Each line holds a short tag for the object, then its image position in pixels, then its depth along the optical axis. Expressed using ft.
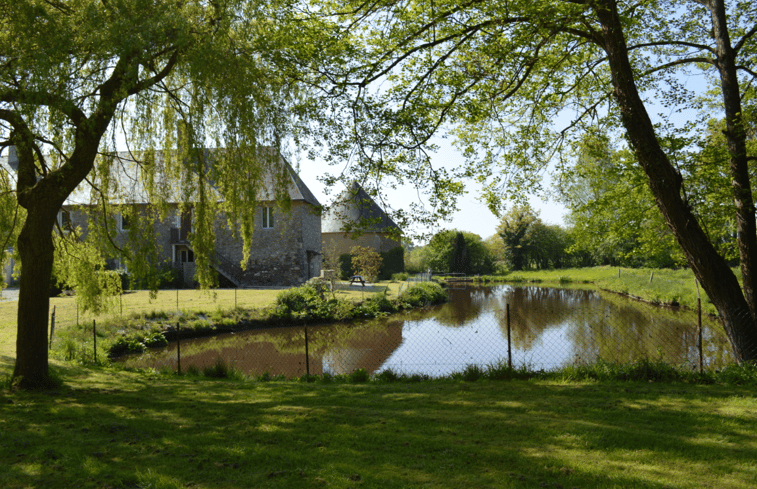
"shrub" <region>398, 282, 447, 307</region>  68.28
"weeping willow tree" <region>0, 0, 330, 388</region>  17.94
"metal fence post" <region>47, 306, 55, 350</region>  34.42
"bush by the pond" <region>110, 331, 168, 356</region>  40.24
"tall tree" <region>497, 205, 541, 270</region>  142.00
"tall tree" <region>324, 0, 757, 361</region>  22.91
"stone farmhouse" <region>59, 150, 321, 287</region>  84.17
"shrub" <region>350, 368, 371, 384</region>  24.84
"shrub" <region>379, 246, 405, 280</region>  108.78
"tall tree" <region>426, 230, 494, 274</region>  129.70
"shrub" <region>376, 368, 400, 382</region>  24.71
